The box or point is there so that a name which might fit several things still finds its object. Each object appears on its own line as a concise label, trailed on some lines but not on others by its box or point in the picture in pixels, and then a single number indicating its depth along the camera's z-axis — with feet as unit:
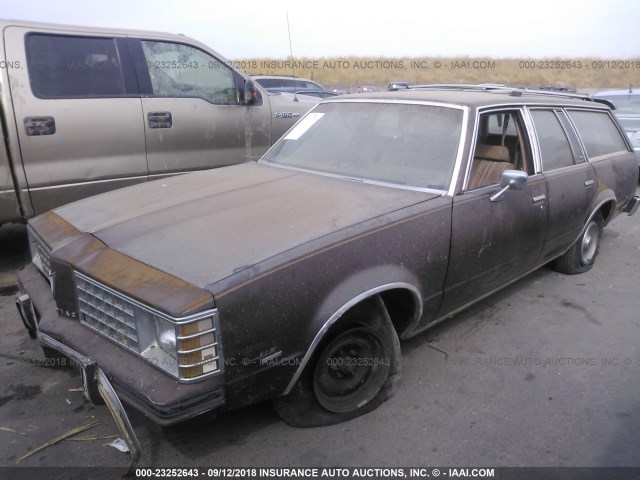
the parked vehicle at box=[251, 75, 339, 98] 41.55
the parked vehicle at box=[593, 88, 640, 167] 29.27
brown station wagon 6.64
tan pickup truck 13.80
